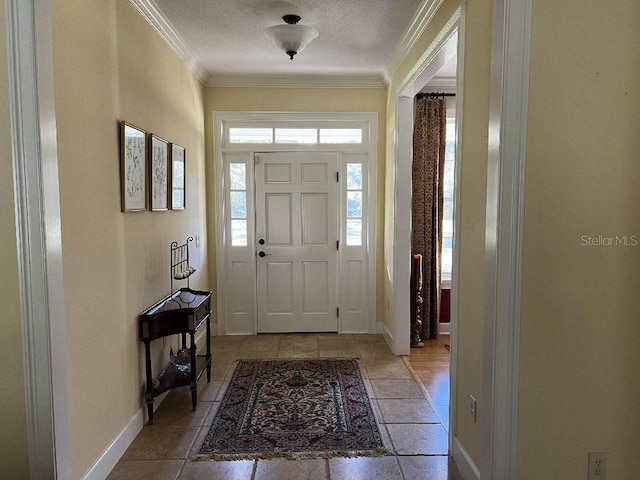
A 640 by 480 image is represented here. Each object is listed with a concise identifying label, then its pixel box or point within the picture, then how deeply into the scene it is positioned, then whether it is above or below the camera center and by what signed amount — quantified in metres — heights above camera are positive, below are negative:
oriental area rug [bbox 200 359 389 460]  2.57 -1.40
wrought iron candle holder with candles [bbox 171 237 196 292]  3.30 -0.43
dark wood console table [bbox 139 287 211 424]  2.81 -0.79
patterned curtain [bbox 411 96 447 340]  4.59 +0.33
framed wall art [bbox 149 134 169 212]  2.96 +0.25
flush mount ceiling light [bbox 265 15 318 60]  3.09 +1.26
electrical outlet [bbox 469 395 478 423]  2.17 -1.00
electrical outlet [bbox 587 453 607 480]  1.63 -0.96
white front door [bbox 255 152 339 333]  4.74 -0.35
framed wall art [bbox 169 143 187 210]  3.41 +0.26
